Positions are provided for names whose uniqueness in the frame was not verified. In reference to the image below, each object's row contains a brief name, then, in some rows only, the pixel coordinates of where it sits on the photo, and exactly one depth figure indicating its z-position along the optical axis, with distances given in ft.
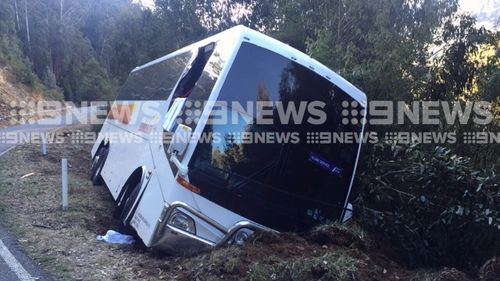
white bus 17.16
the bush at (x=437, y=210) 19.40
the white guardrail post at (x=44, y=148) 45.19
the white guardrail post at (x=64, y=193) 25.43
